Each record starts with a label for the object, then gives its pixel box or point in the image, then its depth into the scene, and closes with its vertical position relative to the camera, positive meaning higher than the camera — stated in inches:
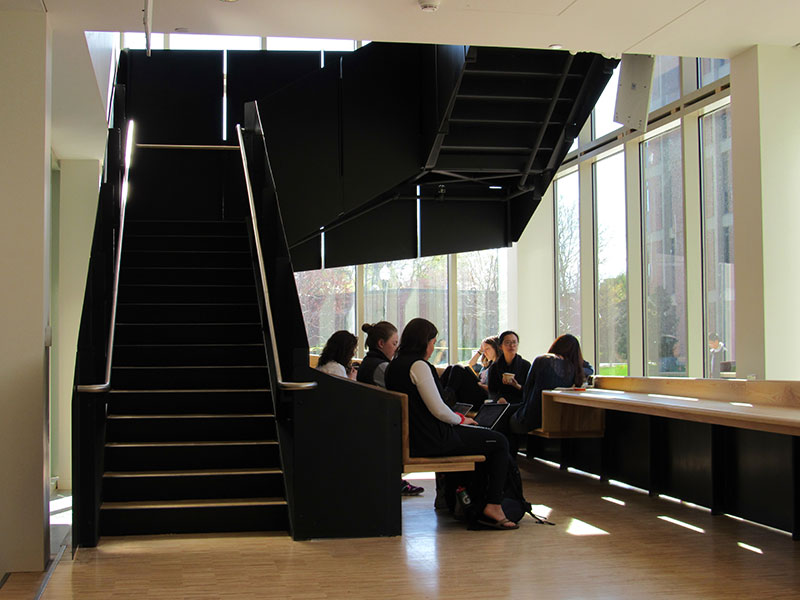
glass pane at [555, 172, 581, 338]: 486.6 +35.3
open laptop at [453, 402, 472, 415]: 249.8 -26.7
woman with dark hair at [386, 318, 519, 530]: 210.8 -26.0
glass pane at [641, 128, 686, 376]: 385.7 +28.0
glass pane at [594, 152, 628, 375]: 431.2 +25.4
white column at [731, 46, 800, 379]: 230.7 +28.2
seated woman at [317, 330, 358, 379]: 253.1 -10.7
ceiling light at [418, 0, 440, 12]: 194.2 +71.6
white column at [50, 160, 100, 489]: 322.0 +6.8
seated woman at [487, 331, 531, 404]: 324.3 -21.4
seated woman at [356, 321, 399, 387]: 245.9 -9.9
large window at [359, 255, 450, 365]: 542.3 +16.5
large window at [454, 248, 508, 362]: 554.9 +13.3
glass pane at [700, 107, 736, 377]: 357.4 +32.2
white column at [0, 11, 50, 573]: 183.6 +6.3
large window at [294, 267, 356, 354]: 533.3 +11.5
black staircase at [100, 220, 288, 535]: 209.5 -22.9
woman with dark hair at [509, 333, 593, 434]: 288.7 -19.7
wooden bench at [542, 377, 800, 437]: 180.5 -22.7
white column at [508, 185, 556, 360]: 520.7 +18.3
